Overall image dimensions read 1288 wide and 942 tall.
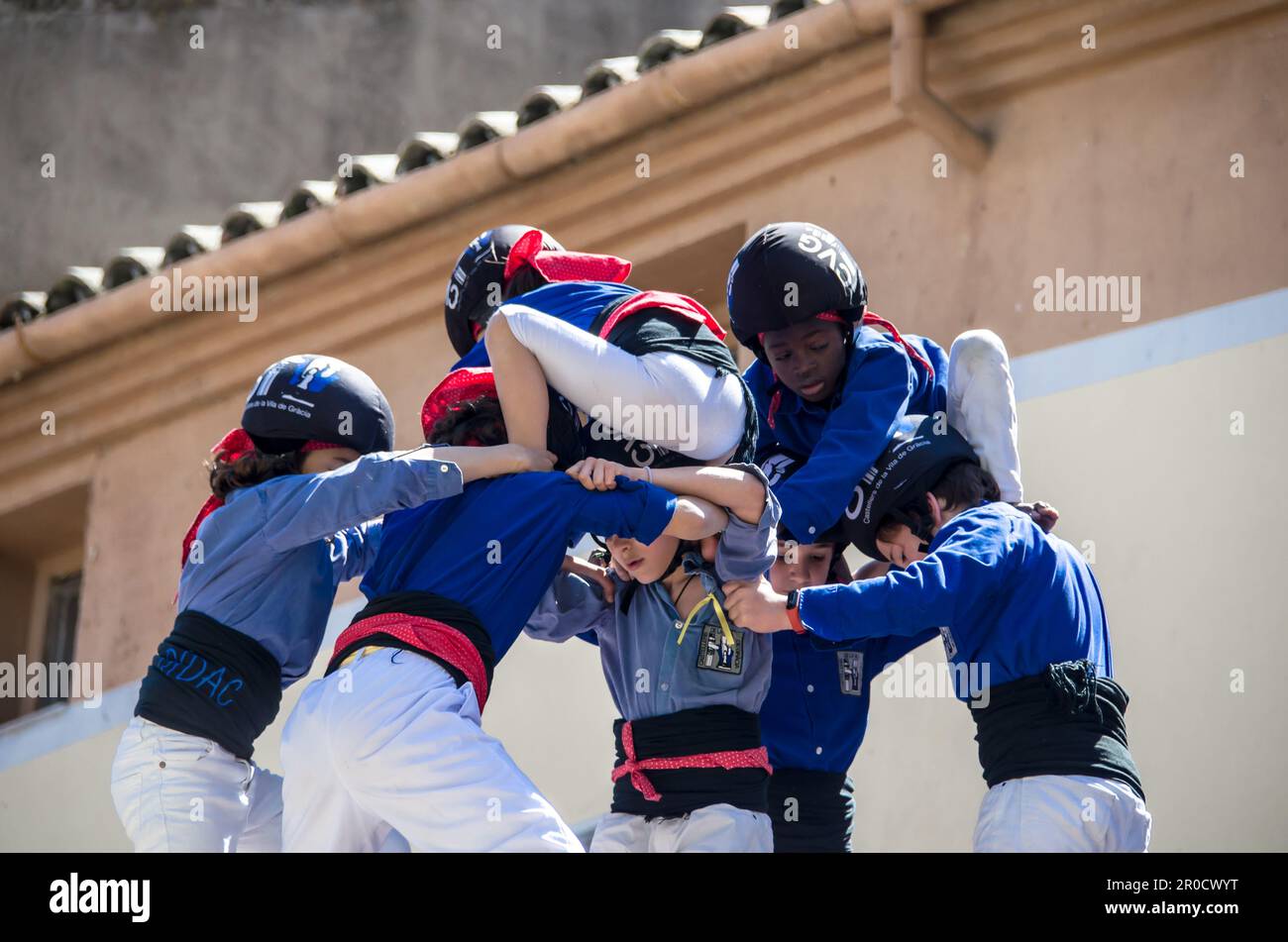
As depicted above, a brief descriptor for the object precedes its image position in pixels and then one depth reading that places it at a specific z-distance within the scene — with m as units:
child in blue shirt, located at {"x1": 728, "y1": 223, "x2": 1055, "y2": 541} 9.18
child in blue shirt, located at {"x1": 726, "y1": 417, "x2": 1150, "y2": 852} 8.32
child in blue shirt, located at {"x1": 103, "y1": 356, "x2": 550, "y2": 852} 9.05
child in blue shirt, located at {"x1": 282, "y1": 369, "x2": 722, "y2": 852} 7.79
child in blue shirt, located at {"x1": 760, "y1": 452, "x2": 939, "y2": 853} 9.25
